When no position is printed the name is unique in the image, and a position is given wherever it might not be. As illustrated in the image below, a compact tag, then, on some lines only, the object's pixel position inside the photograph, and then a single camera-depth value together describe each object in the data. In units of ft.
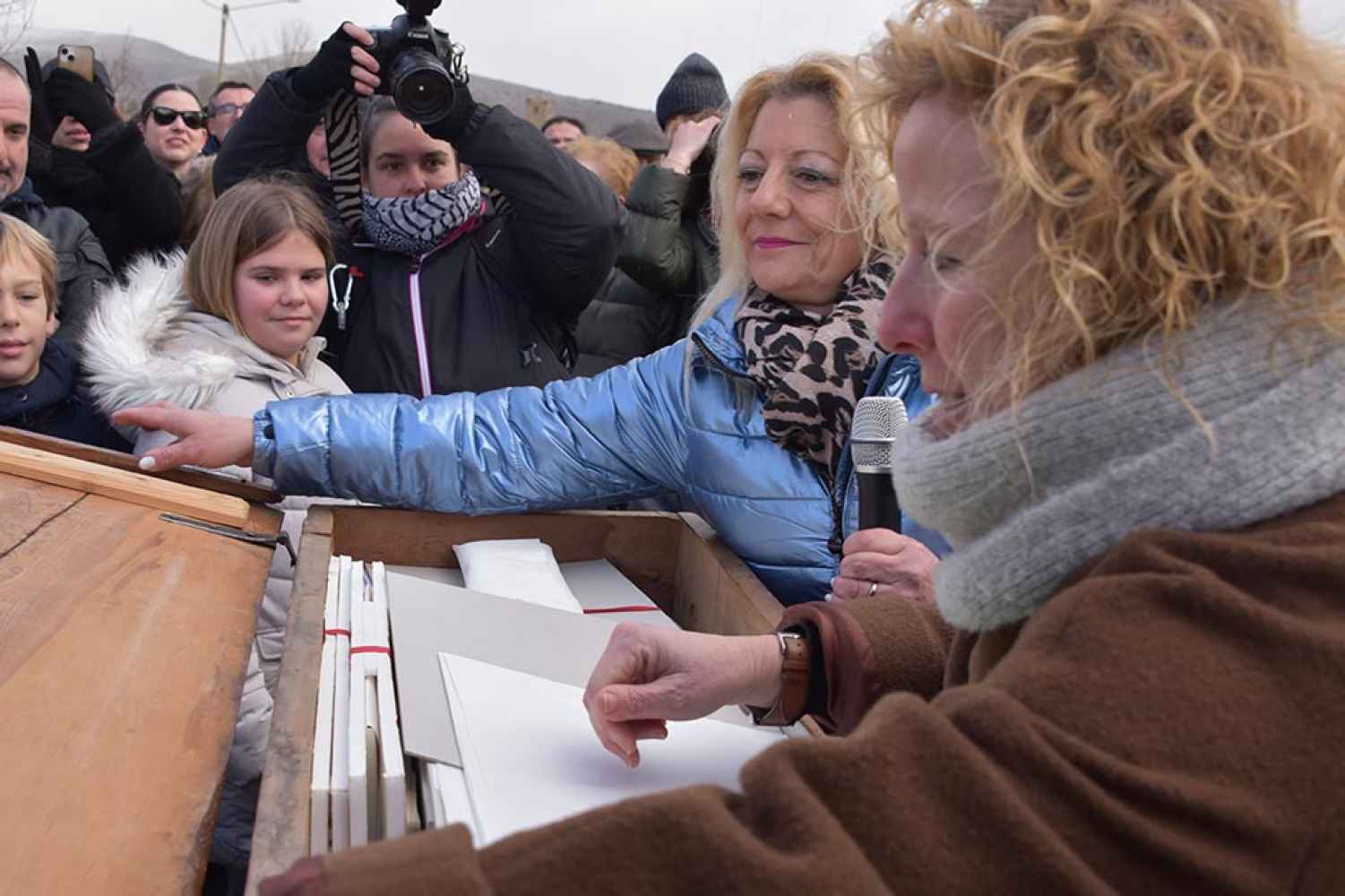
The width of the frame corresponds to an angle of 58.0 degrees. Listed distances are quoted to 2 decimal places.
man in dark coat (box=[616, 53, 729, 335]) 11.42
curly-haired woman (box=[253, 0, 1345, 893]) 1.93
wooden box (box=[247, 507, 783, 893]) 5.50
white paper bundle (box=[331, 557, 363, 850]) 3.37
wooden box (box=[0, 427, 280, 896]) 3.22
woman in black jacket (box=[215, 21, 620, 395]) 9.09
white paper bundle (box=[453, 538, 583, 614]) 6.12
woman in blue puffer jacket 6.11
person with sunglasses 14.37
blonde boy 8.36
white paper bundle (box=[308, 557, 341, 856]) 3.31
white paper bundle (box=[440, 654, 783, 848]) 3.36
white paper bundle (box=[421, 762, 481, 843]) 3.27
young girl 7.53
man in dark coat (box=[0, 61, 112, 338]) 10.31
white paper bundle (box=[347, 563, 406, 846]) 3.42
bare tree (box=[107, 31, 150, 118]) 89.30
